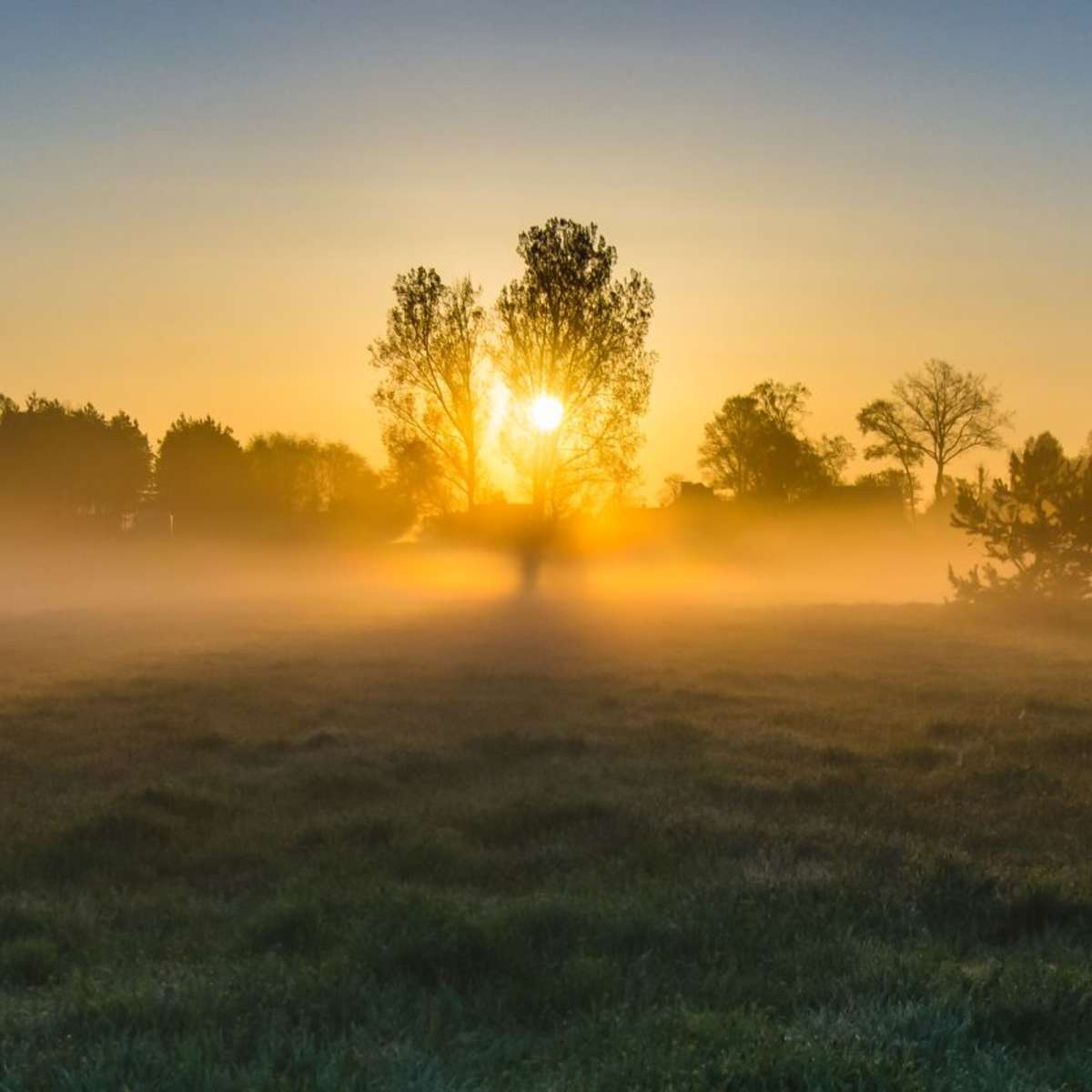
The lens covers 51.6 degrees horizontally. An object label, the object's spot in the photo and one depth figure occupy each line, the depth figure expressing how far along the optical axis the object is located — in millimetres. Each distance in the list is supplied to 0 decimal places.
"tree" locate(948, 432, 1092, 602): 40094
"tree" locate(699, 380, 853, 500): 103688
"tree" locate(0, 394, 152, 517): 91688
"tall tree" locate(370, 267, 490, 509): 60781
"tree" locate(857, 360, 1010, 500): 94312
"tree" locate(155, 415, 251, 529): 96562
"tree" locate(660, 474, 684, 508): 105800
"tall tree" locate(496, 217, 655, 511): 59375
